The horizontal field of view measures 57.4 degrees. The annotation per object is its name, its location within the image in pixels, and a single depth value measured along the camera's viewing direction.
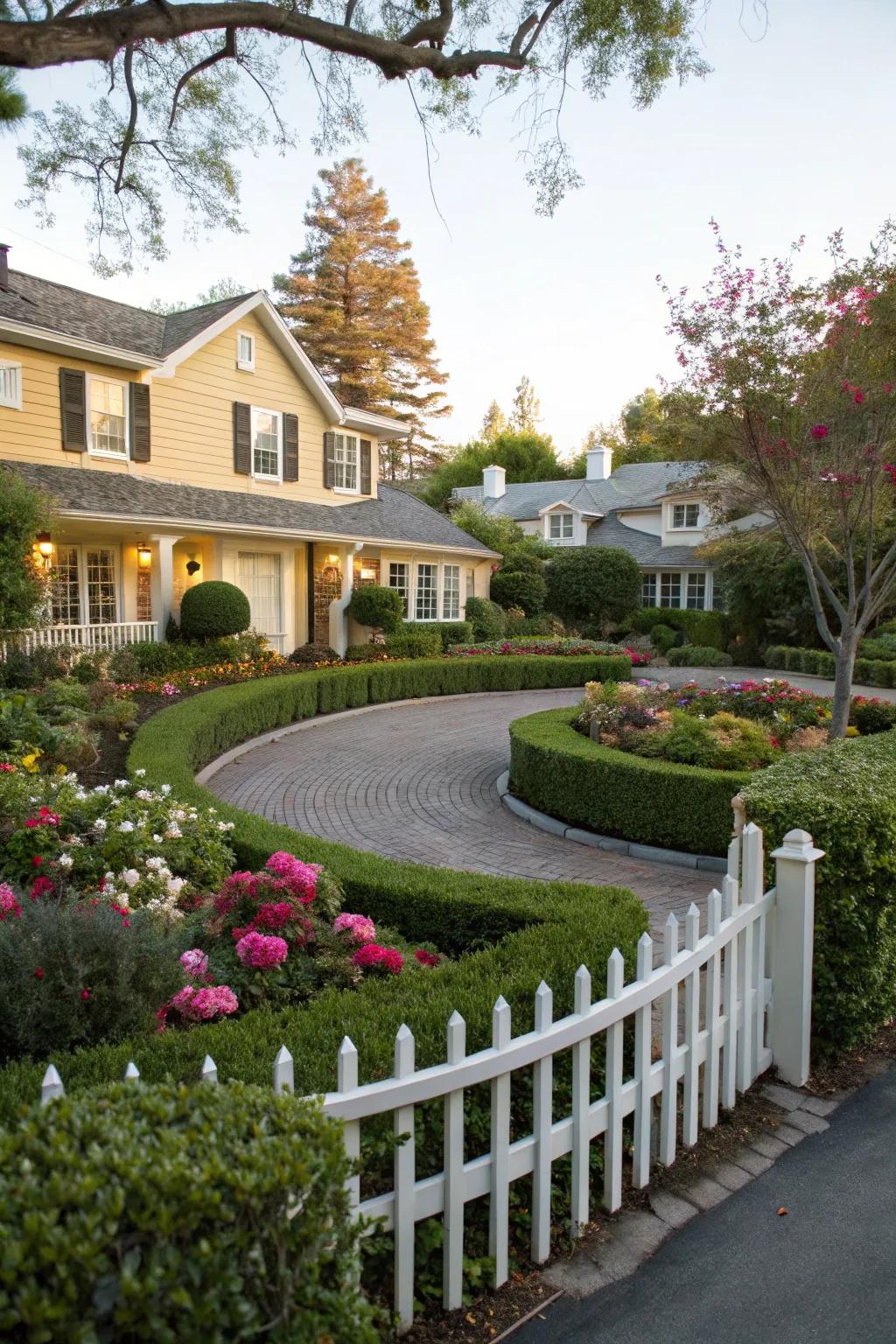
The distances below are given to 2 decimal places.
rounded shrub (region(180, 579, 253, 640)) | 16.50
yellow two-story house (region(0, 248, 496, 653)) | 15.49
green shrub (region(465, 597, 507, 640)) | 25.09
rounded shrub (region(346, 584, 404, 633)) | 20.17
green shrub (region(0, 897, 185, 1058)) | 2.80
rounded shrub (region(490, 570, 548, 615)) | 28.30
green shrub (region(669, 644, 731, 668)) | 26.45
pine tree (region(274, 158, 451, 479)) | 40.09
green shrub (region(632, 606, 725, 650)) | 28.48
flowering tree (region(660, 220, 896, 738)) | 8.40
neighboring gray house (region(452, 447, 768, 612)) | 31.86
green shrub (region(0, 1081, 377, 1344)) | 1.26
